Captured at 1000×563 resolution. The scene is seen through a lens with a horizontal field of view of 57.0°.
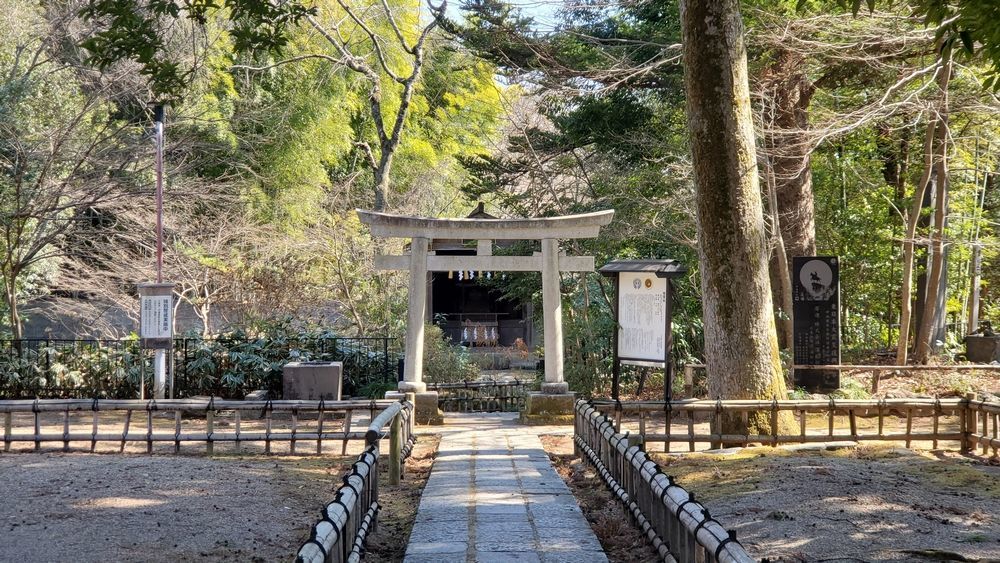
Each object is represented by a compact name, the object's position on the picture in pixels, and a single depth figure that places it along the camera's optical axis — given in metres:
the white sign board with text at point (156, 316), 13.79
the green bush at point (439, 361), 16.61
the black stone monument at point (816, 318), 13.96
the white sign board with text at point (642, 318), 10.80
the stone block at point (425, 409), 12.96
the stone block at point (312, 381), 13.98
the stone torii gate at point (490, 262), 13.05
